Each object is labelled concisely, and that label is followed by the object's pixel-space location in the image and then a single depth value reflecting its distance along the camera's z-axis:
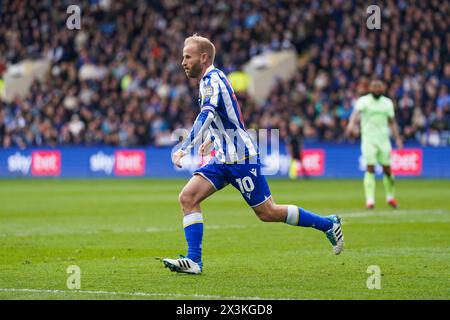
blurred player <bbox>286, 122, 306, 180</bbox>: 31.36
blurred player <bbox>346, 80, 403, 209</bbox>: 18.33
